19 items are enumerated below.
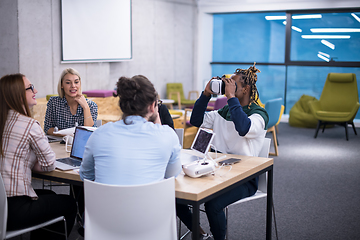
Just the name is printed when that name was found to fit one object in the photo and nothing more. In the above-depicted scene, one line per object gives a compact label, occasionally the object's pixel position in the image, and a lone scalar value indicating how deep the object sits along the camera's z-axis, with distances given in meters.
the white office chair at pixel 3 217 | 2.00
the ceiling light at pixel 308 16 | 9.09
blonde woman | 3.43
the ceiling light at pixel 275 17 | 9.56
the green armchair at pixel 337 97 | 7.58
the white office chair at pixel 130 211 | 1.68
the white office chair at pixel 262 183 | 2.65
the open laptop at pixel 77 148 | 2.45
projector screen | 6.51
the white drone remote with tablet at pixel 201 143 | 2.30
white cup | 2.82
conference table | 1.89
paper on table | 3.04
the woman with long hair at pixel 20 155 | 2.12
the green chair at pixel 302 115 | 8.31
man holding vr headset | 2.39
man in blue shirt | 1.74
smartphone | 2.39
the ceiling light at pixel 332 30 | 8.81
